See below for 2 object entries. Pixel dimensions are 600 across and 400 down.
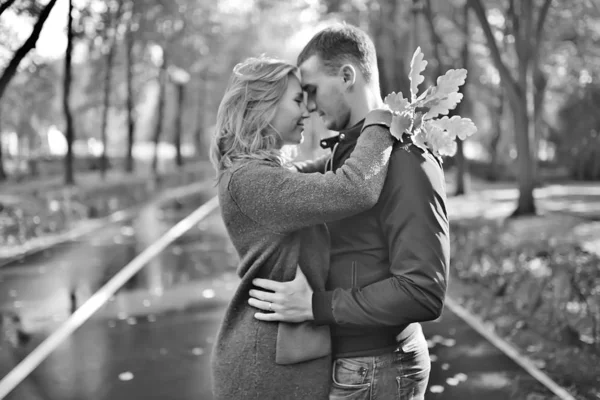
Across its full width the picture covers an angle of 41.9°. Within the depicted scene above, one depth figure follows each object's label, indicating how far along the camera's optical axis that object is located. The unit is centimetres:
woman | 278
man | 273
